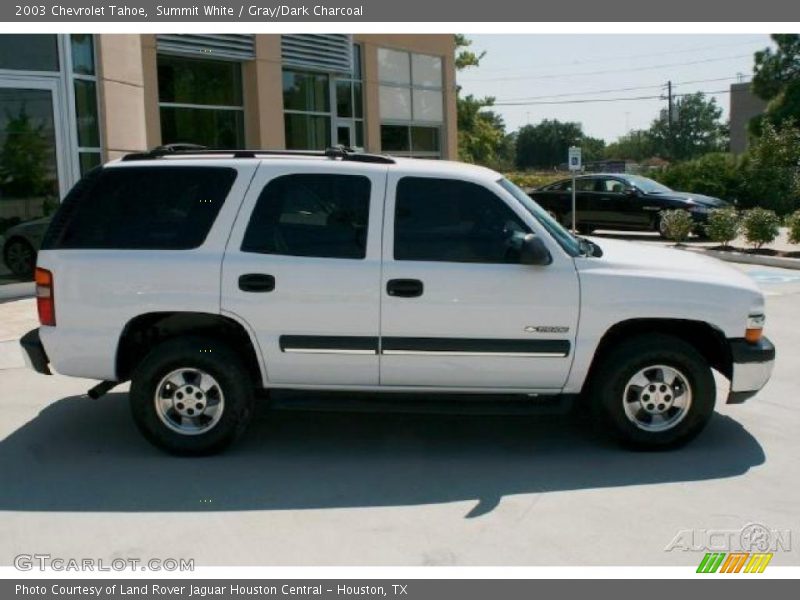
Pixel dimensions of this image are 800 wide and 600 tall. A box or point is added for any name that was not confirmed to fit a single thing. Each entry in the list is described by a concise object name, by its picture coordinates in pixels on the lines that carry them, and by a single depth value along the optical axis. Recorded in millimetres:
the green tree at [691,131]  97562
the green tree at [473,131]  47500
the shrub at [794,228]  15930
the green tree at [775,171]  23750
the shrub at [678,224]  18078
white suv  5512
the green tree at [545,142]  106750
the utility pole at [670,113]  85312
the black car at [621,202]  19531
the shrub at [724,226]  16781
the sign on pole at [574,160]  17453
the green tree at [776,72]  32031
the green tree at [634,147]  105688
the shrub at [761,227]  16234
